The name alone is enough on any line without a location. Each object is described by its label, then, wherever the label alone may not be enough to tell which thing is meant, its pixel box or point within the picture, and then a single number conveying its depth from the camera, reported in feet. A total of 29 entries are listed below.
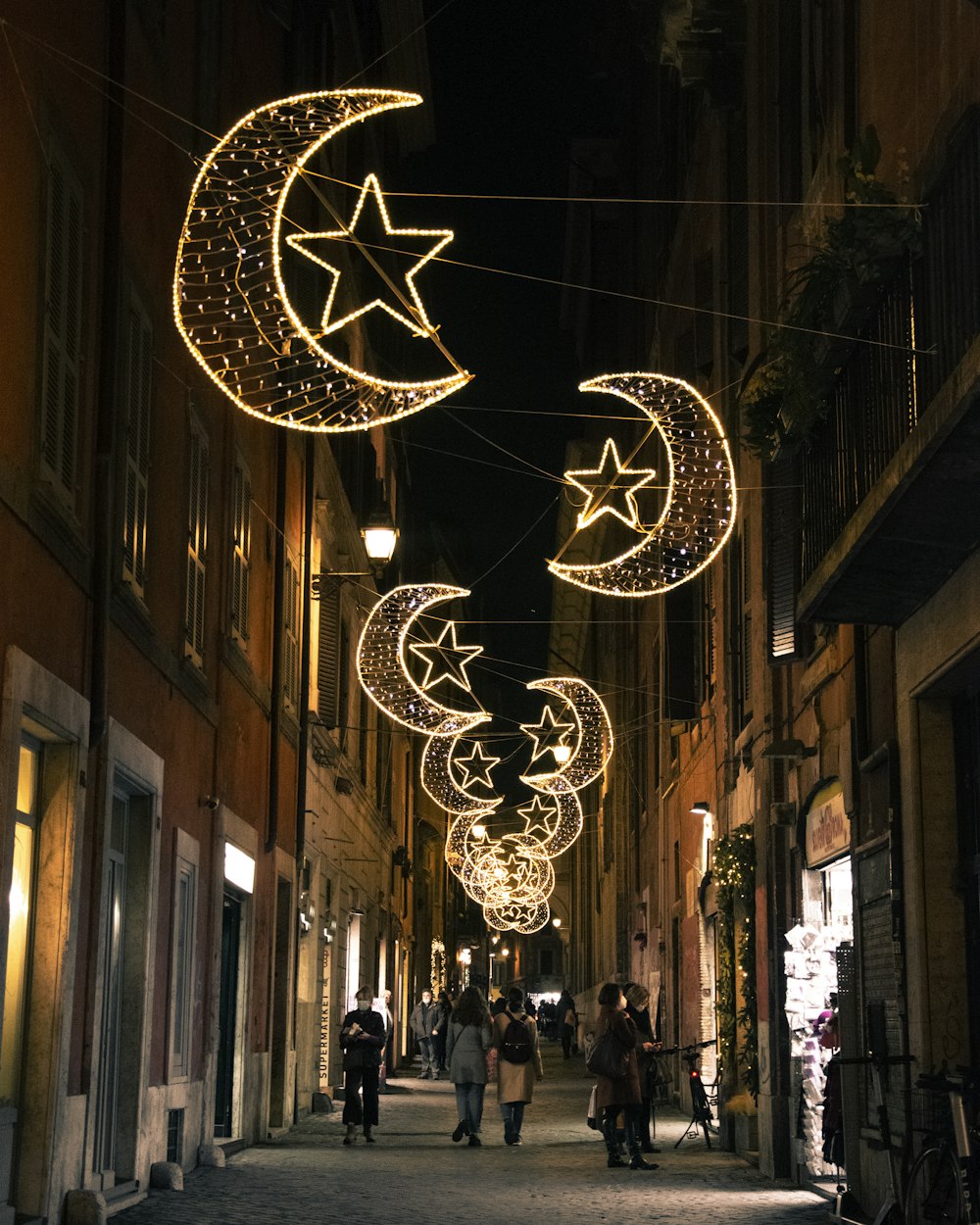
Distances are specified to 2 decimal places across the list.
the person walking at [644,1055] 59.47
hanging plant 32.32
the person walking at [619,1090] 54.19
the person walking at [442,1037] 122.31
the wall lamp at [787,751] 50.49
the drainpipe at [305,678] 74.43
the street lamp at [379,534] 64.95
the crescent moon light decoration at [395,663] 68.28
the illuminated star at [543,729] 80.93
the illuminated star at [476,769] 94.96
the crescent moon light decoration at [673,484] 42.27
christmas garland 57.21
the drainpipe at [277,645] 66.49
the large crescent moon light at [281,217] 29.12
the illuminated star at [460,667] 62.54
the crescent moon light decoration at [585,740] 72.84
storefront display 49.16
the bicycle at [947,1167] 28.48
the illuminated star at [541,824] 114.40
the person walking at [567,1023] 167.22
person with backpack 63.62
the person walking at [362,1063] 63.21
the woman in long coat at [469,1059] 63.57
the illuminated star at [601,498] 44.11
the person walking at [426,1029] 113.47
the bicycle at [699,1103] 63.00
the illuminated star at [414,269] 29.09
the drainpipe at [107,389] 37.58
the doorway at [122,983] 41.57
